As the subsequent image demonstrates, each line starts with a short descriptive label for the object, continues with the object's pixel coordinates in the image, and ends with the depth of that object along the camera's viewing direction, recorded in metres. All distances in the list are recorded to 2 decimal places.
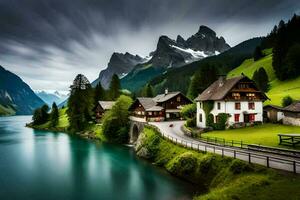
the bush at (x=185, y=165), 29.36
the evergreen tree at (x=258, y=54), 130.12
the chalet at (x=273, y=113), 50.07
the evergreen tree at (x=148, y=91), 117.21
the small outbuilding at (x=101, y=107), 90.69
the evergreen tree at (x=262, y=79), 85.18
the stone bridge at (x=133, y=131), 62.17
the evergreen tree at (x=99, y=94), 108.44
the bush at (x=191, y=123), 54.81
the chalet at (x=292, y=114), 45.12
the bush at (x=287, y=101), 53.47
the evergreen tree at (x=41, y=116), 123.69
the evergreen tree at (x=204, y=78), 80.75
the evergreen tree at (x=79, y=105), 89.12
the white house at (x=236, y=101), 48.69
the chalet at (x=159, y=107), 69.56
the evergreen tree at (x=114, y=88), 111.12
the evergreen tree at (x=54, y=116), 111.59
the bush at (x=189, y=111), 62.78
